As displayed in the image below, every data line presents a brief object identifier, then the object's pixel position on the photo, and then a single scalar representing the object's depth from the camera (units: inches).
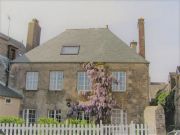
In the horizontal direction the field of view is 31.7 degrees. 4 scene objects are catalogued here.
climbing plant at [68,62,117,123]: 992.2
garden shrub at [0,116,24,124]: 742.5
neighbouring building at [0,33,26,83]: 1141.7
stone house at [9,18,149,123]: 1039.0
